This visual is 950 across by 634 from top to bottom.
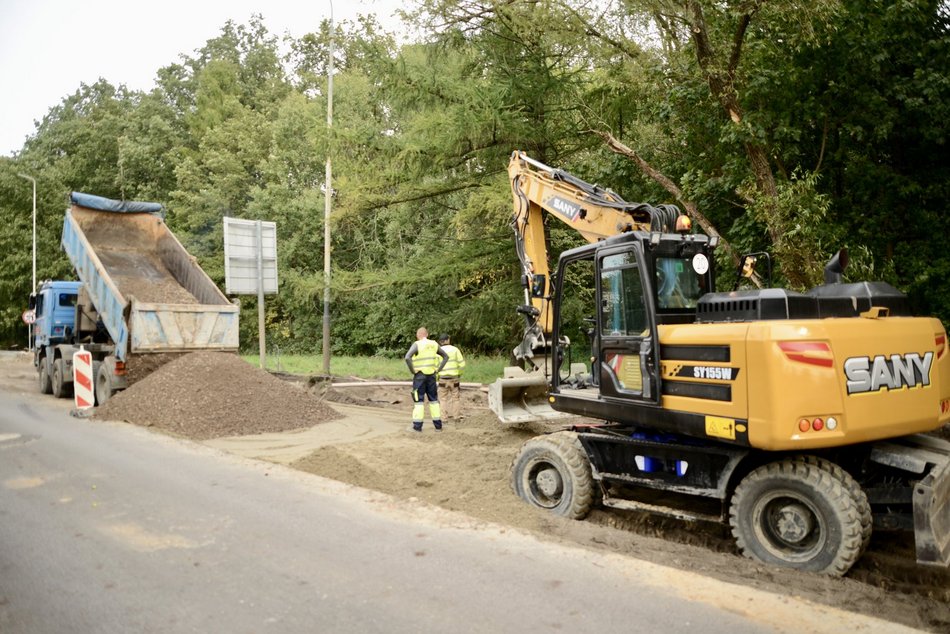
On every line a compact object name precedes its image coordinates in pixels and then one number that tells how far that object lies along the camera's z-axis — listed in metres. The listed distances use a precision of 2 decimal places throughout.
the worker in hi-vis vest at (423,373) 10.73
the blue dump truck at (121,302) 12.88
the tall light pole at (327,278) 19.03
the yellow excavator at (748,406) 4.97
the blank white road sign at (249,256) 16.86
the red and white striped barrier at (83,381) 12.48
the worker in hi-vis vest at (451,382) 11.91
